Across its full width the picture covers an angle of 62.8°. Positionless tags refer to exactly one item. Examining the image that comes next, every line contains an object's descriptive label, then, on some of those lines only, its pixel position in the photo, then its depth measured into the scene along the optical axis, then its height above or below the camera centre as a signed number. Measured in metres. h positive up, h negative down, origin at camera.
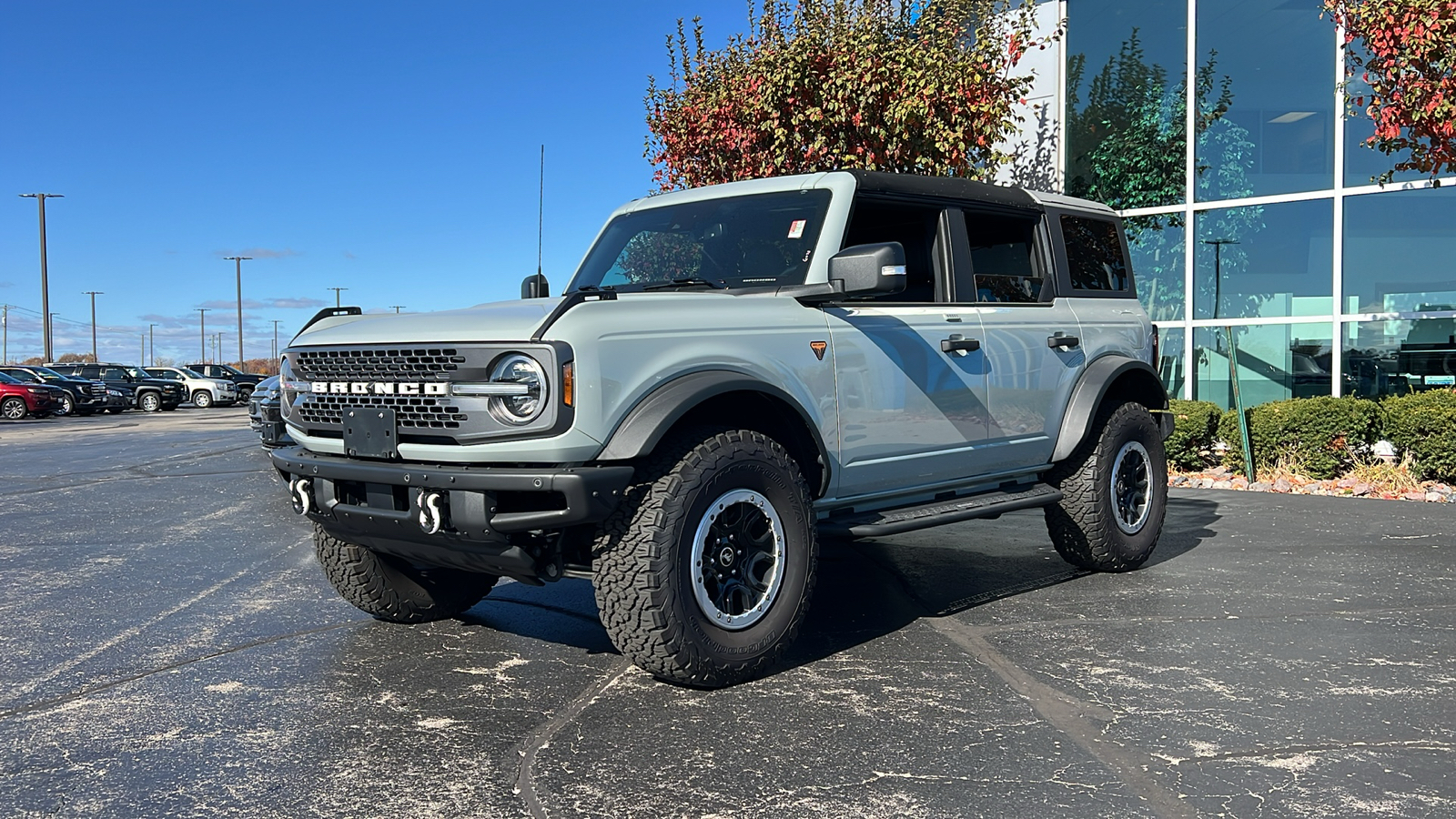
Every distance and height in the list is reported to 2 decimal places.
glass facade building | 12.83 +1.85
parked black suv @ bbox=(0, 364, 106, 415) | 35.56 -0.65
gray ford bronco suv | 4.14 -0.20
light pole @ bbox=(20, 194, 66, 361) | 48.88 +2.28
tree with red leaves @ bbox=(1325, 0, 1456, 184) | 9.52 +2.41
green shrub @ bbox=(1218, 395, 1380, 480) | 10.90 -0.65
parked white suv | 44.03 -0.84
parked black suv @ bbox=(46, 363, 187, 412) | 39.94 -0.71
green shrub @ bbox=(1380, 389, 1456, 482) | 10.16 -0.60
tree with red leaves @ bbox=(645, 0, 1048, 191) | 11.27 +2.62
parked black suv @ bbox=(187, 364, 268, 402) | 45.53 -0.35
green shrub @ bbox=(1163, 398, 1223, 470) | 11.63 -0.70
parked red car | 33.69 -0.87
